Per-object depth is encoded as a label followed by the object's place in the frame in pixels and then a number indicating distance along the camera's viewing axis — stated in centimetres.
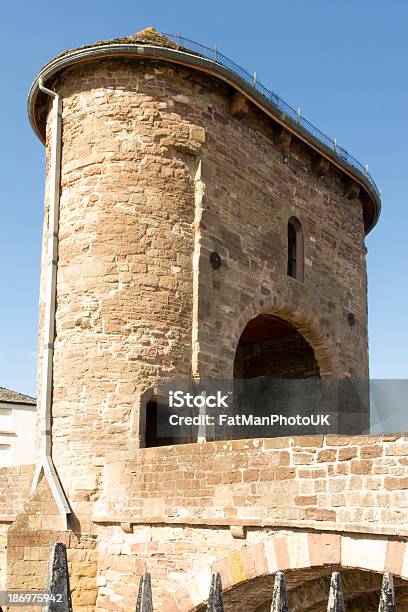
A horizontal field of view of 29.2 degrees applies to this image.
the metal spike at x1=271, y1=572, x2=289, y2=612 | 502
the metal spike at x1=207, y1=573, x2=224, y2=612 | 481
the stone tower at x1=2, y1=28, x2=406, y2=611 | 803
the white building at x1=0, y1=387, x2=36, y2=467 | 2544
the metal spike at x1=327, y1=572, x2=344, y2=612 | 522
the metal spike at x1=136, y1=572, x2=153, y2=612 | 471
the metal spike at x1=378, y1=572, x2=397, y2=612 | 552
